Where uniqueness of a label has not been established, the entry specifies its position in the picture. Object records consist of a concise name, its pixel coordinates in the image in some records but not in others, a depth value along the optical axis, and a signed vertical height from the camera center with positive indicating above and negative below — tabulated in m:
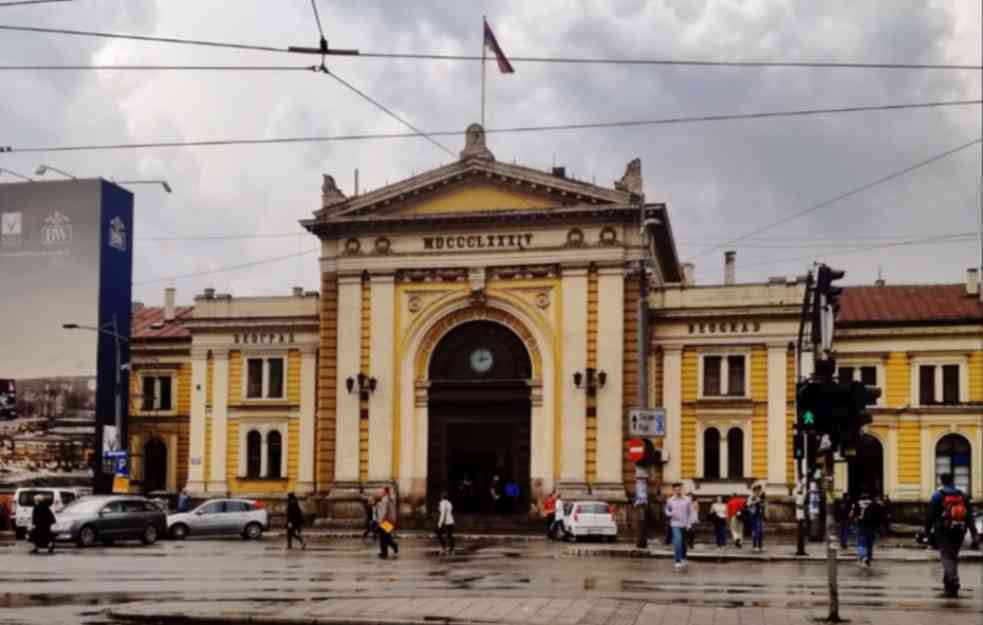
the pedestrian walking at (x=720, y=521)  43.22 -2.50
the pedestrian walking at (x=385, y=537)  37.56 -2.68
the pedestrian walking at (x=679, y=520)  32.59 -1.89
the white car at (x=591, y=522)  49.84 -2.96
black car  44.38 -2.82
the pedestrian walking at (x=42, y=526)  39.91 -2.64
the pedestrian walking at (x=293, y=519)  44.34 -2.68
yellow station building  60.12 +3.00
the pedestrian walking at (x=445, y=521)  40.25 -2.42
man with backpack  24.83 -1.51
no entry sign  42.91 -0.50
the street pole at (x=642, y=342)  44.69 +2.81
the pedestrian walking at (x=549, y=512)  54.09 -2.88
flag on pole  46.08 +12.43
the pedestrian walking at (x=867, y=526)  35.00 -2.10
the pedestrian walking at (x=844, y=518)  46.09 -2.62
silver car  52.03 -3.18
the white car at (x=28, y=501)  50.88 -2.64
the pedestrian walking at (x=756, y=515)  42.22 -2.31
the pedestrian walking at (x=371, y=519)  48.44 -2.96
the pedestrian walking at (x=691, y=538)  41.85 -3.05
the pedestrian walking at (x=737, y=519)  44.19 -2.52
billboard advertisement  60.41 +4.31
